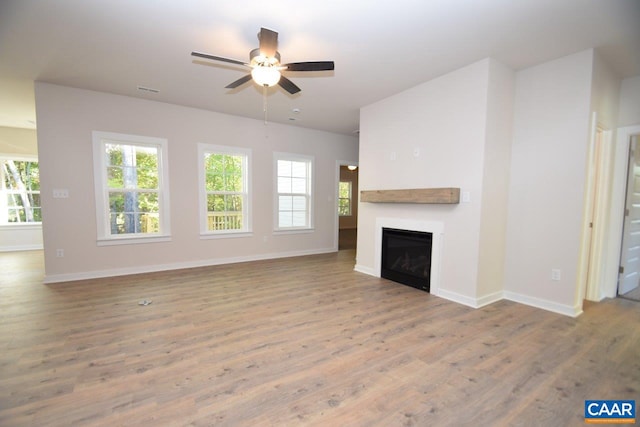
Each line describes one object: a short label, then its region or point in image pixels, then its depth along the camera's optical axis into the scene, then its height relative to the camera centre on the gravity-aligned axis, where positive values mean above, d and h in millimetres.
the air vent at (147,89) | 3949 +1538
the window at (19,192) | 6383 +39
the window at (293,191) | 5949 +109
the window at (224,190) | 5094 +110
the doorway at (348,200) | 11023 -147
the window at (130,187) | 4320 +118
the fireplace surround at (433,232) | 3568 -460
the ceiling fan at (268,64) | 2334 +1179
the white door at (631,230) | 3445 -406
